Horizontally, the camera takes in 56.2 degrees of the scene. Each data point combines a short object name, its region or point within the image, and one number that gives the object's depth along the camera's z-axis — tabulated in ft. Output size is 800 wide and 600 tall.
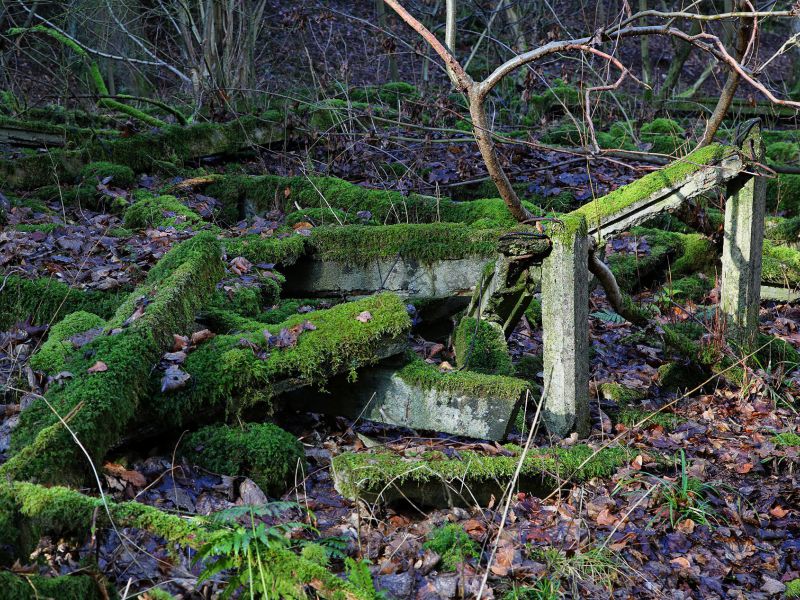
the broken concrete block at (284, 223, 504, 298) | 19.74
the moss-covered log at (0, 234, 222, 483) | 10.99
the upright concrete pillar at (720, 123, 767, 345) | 18.04
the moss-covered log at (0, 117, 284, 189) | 27.53
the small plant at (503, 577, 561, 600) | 10.93
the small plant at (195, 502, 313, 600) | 9.12
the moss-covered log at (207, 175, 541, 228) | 24.93
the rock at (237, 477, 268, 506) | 12.74
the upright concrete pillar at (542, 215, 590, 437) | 15.39
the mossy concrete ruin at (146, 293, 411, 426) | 13.83
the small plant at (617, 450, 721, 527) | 13.52
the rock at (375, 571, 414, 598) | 10.96
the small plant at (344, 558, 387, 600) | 9.55
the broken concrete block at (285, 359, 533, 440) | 14.94
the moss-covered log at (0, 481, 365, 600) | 9.31
